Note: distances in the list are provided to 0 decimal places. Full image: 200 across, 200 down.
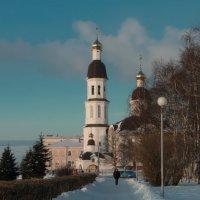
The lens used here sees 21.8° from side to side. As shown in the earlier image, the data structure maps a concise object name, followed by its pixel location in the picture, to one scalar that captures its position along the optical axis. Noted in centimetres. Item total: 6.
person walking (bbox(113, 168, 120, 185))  3872
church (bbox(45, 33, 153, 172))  10950
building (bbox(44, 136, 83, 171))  15438
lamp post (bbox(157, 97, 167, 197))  2338
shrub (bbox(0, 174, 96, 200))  1419
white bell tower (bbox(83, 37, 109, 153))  11538
